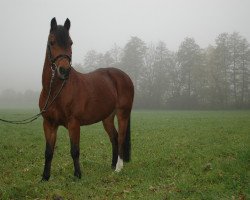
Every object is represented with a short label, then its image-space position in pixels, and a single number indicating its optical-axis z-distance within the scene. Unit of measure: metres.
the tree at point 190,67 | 66.00
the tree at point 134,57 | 71.88
